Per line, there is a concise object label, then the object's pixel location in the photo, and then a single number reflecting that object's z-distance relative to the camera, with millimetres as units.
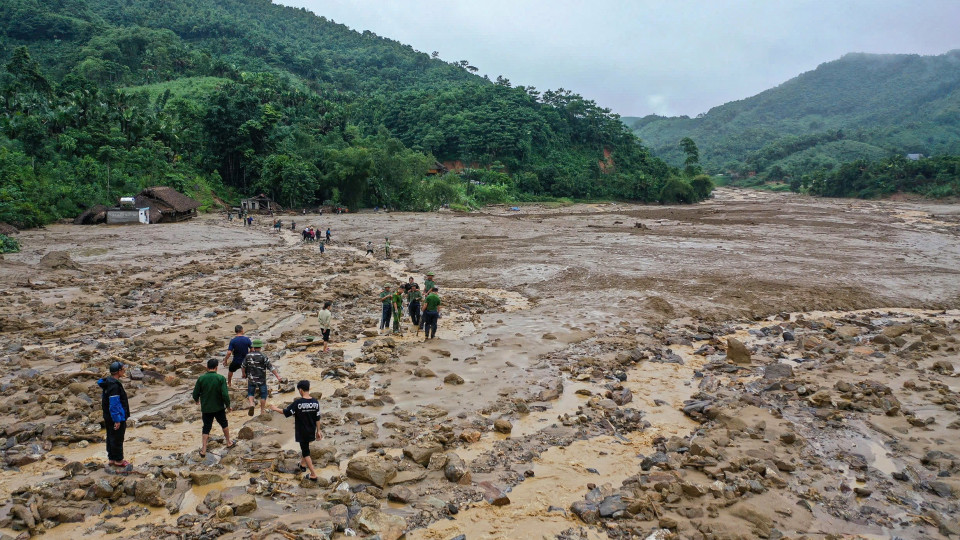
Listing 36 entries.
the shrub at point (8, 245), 24469
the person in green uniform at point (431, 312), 13758
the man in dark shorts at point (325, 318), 13039
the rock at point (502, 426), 8672
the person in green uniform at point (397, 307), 14604
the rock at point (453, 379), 10836
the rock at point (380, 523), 5863
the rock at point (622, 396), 10117
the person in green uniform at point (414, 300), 14984
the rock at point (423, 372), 11164
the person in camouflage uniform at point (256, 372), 9188
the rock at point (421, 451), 7477
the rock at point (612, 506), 6395
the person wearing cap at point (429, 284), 14961
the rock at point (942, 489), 6840
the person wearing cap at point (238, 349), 10039
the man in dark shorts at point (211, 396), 7676
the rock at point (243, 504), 6090
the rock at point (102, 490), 6379
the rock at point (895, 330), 14216
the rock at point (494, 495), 6629
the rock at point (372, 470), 6855
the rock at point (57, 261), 21734
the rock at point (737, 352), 12516
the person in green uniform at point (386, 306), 14500
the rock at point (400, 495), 6568
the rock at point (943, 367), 11247
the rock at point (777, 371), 11312
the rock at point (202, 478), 6867
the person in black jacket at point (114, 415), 7109
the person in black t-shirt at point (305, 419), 7055
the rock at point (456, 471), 7062
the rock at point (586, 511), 6348
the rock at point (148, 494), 6359
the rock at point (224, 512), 5953
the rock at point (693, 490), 6688
